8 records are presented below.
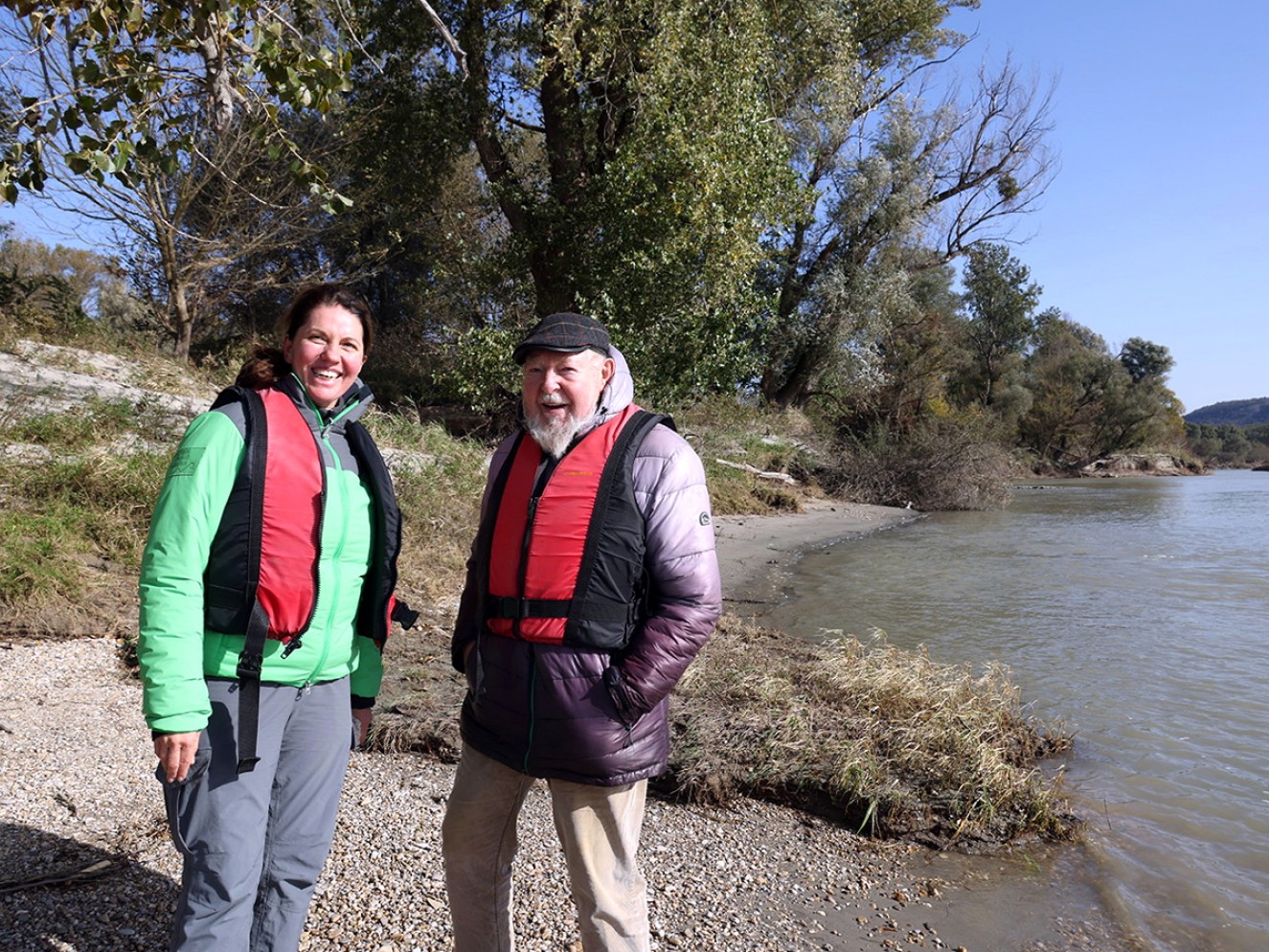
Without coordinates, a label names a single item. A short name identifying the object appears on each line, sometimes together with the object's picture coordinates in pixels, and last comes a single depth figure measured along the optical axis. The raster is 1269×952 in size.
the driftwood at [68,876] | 2.72
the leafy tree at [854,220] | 23.05
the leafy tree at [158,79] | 3.16
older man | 2.16
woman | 1.93
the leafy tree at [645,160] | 11.87
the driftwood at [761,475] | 17.75
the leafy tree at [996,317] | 41.69
